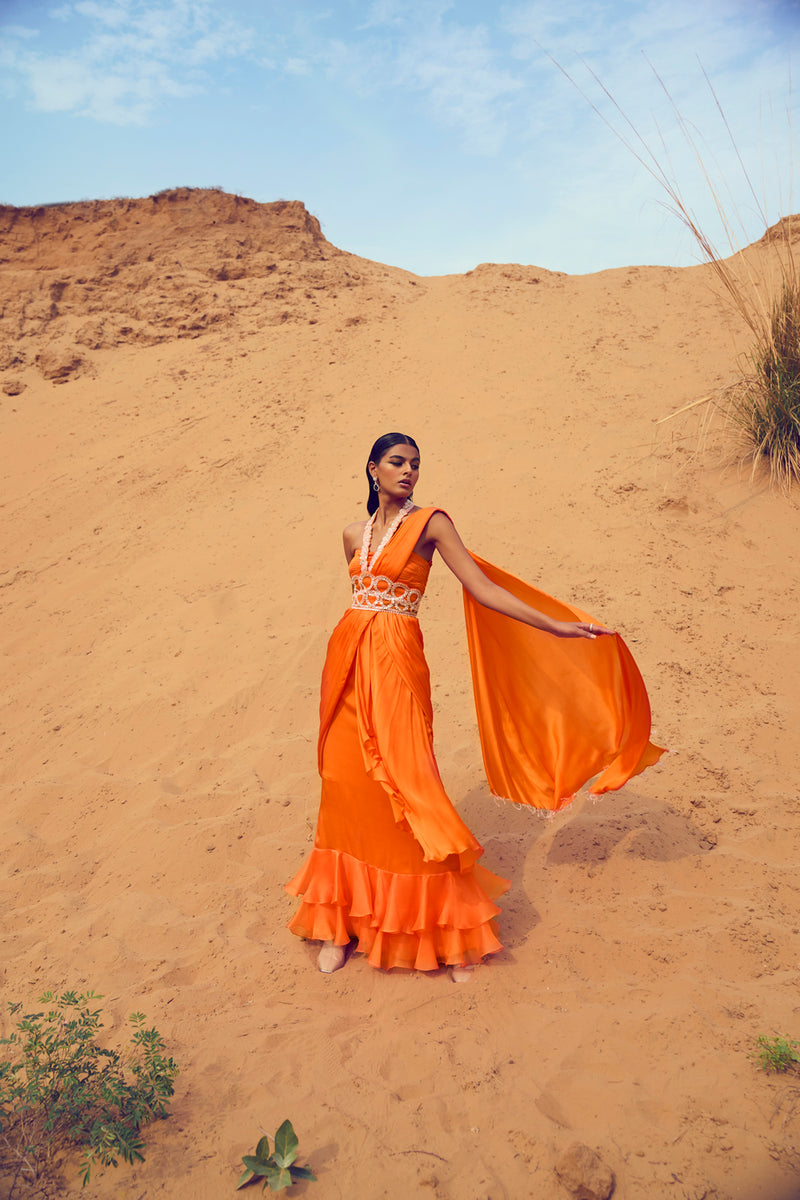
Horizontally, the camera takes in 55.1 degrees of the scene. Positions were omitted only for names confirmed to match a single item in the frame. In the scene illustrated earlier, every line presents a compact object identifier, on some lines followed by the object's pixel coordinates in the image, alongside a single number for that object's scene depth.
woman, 2.79
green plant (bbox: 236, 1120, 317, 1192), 1.88
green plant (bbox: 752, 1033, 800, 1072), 2.18
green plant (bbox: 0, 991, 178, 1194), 1.95
